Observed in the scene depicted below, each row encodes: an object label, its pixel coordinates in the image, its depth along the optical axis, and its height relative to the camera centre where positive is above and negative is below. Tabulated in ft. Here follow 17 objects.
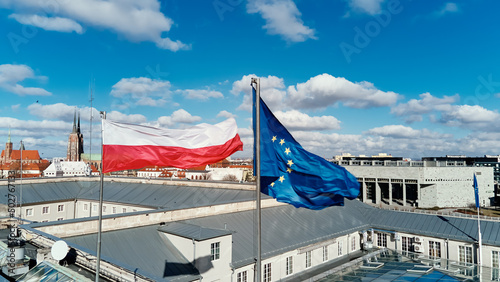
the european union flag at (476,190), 100.57 -10.28
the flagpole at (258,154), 30.42 +0.41
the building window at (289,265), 88.89 -29.90
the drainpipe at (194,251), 69.00 -20.21
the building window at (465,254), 98.32 -29.36
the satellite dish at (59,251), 38.01 -11.18
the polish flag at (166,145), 35.19 +1.54
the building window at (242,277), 76.16 -28.52
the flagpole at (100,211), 31.23 -5.72
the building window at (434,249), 104.99 -29.81
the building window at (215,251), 70.49 -20.60
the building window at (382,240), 119.96 -30.53
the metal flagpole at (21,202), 138.49 -19.81
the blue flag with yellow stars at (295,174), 35.96 -1.78
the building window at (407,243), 111.45 -29.80
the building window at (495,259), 93.62 -29.29
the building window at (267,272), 81.93 -29.47
